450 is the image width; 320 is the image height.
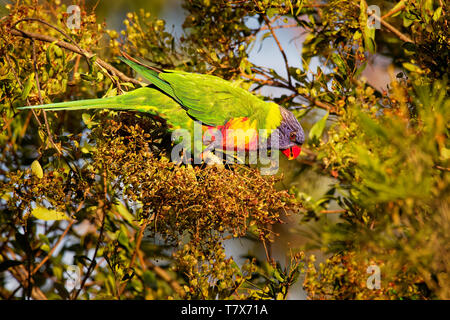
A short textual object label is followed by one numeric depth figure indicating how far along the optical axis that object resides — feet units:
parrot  6.74
